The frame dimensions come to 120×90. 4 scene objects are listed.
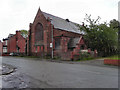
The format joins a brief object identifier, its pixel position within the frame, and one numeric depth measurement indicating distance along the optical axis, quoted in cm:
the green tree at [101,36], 2641
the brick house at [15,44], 5058
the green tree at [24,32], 7474
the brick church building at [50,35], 3223
